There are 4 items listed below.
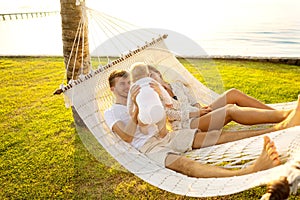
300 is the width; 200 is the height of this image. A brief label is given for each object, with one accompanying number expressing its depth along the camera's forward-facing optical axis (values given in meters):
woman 2.04
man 1.77
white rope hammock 1.46
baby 1.87
